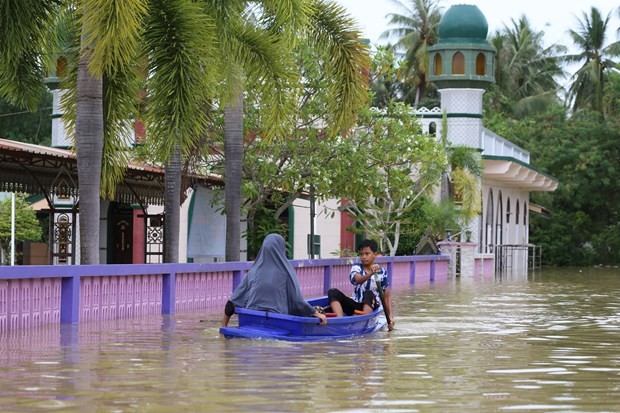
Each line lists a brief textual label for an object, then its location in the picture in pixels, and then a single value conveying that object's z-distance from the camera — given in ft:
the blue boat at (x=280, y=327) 49.24
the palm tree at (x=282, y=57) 74.54
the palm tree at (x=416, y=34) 247.68
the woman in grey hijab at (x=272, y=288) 50.75
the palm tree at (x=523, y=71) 252.83
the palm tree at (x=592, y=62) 240.32
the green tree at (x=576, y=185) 216.54
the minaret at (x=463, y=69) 161.99
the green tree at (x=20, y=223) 140.87
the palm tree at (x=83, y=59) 58.90
